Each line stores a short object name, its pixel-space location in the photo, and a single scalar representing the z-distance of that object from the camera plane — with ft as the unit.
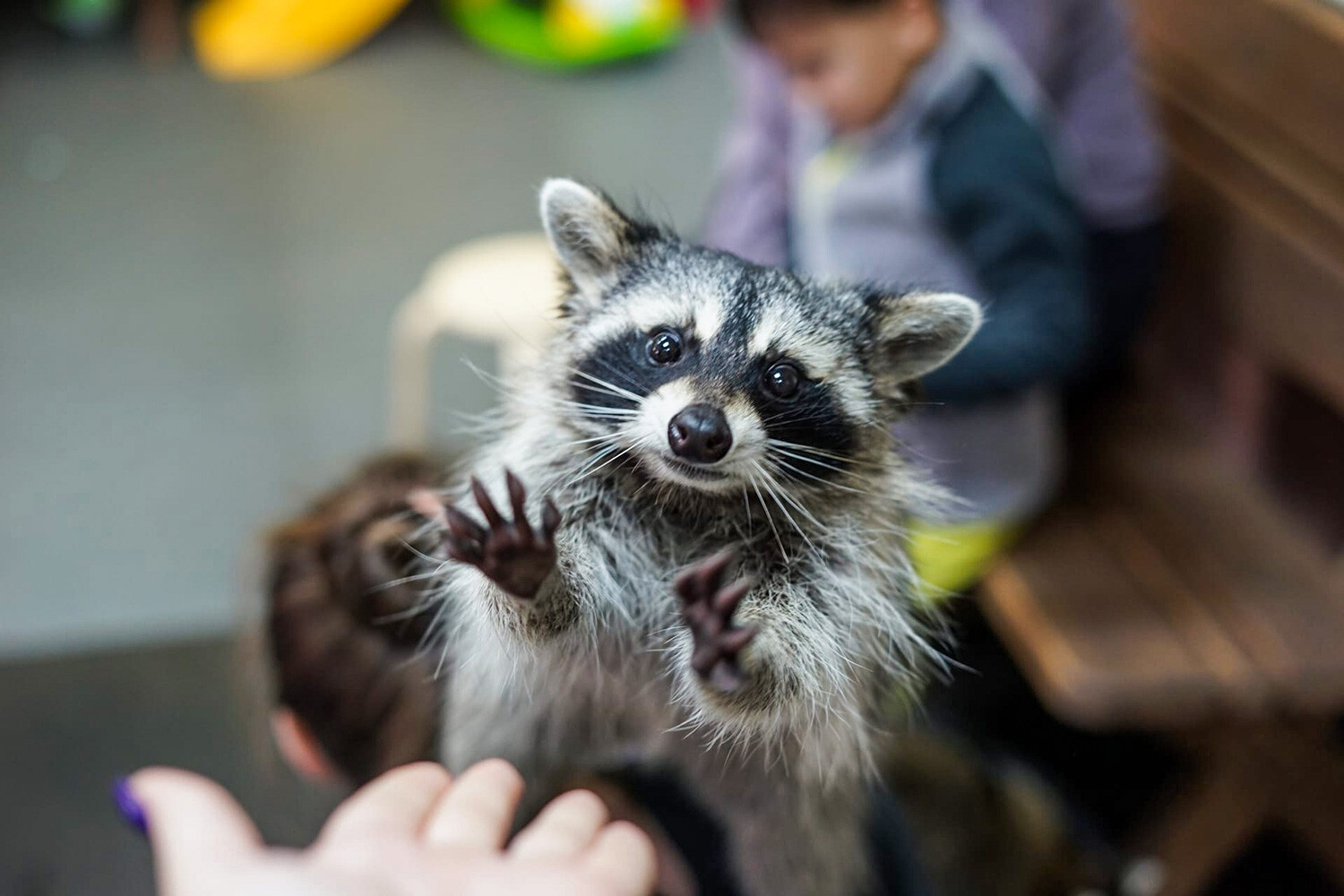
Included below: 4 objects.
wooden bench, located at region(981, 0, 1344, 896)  5.47
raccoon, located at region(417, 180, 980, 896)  2.40
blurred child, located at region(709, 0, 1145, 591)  4.09
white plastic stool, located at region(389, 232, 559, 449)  3.52
